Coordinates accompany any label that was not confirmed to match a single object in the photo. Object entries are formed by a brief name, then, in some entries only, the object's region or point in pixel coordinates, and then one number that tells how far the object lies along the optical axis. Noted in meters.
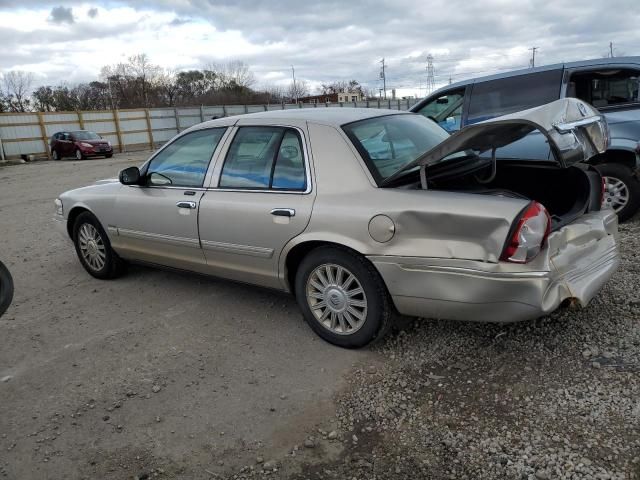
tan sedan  2.78
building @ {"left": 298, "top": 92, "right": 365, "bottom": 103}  66.56
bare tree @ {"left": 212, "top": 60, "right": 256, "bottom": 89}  64.32
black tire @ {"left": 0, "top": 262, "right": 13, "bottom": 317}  2.46
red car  25.58
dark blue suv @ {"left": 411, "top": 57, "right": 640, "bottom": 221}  5.55
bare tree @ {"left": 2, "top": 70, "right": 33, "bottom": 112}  48.00
